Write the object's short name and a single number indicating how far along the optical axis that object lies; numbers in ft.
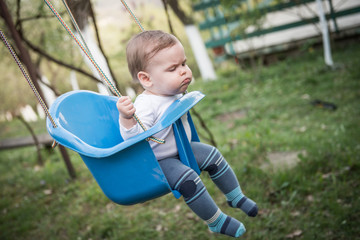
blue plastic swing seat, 5.05
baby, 5.56
